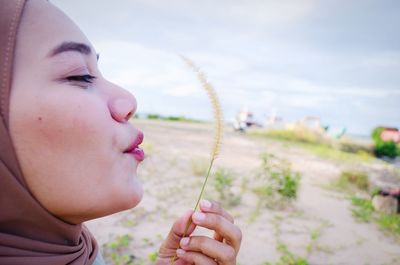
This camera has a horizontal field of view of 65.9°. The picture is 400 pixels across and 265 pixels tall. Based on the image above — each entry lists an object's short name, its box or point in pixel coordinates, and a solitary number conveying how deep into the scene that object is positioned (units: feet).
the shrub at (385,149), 53.42
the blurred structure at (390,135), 56.37
